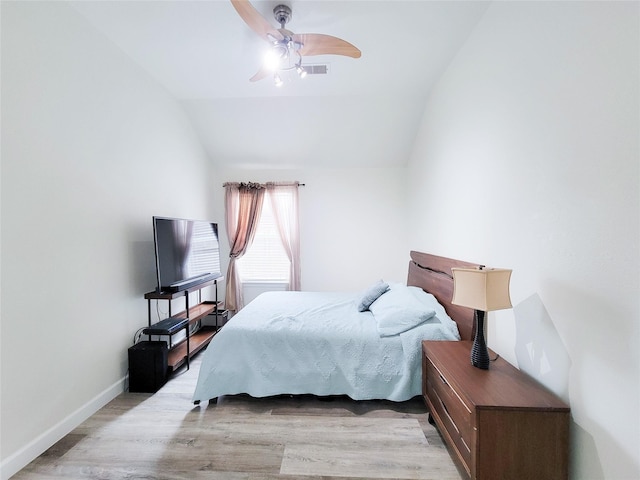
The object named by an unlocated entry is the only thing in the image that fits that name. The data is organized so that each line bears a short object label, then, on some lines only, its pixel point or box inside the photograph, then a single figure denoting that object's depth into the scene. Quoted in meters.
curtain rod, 4.17
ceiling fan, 1.69
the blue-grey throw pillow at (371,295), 2.62
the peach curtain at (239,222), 4.17
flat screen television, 2.48
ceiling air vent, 2.57
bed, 2.00
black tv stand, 2.46
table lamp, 1.42
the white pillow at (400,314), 2.07
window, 4.34
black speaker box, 2.30
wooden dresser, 1.19
